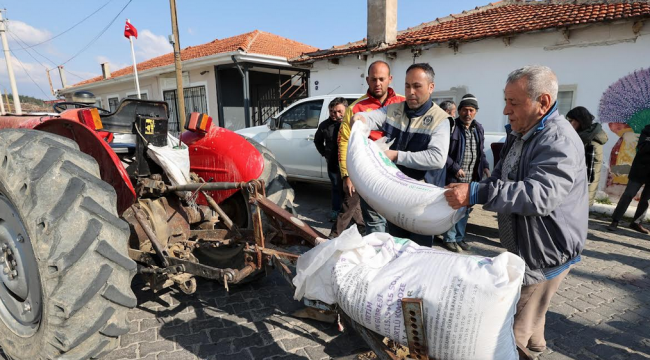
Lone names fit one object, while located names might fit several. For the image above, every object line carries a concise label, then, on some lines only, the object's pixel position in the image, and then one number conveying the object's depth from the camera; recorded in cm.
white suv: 602
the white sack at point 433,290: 127
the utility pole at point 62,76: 2301
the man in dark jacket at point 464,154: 414
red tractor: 168
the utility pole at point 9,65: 1635
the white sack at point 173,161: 258
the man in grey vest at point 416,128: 245
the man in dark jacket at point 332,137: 485
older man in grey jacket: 156
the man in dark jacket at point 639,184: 461
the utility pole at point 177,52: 1017
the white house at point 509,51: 604
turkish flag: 1253
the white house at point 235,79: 1238
